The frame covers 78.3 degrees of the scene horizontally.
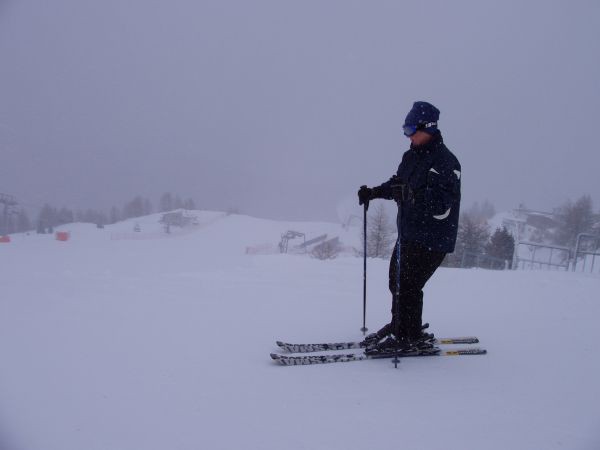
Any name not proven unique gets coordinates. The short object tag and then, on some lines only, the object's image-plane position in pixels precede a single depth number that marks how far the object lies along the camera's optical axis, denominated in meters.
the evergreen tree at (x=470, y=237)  32.56
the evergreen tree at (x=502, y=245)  29.44
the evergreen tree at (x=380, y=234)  35.12
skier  3.29
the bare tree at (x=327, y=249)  44.58
